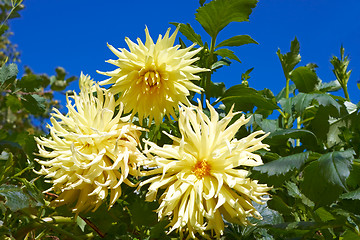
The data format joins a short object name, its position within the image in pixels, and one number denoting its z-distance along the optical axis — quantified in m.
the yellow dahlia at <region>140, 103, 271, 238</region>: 0.92
